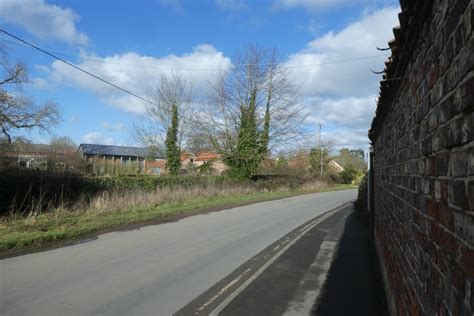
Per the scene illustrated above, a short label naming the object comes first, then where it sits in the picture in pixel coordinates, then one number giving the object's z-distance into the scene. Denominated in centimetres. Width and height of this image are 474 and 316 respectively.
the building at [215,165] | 4279
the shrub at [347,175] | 7156
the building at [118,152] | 8914
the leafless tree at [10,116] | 3278
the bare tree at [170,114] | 4503
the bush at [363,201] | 1792
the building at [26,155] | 2340
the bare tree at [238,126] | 4081
